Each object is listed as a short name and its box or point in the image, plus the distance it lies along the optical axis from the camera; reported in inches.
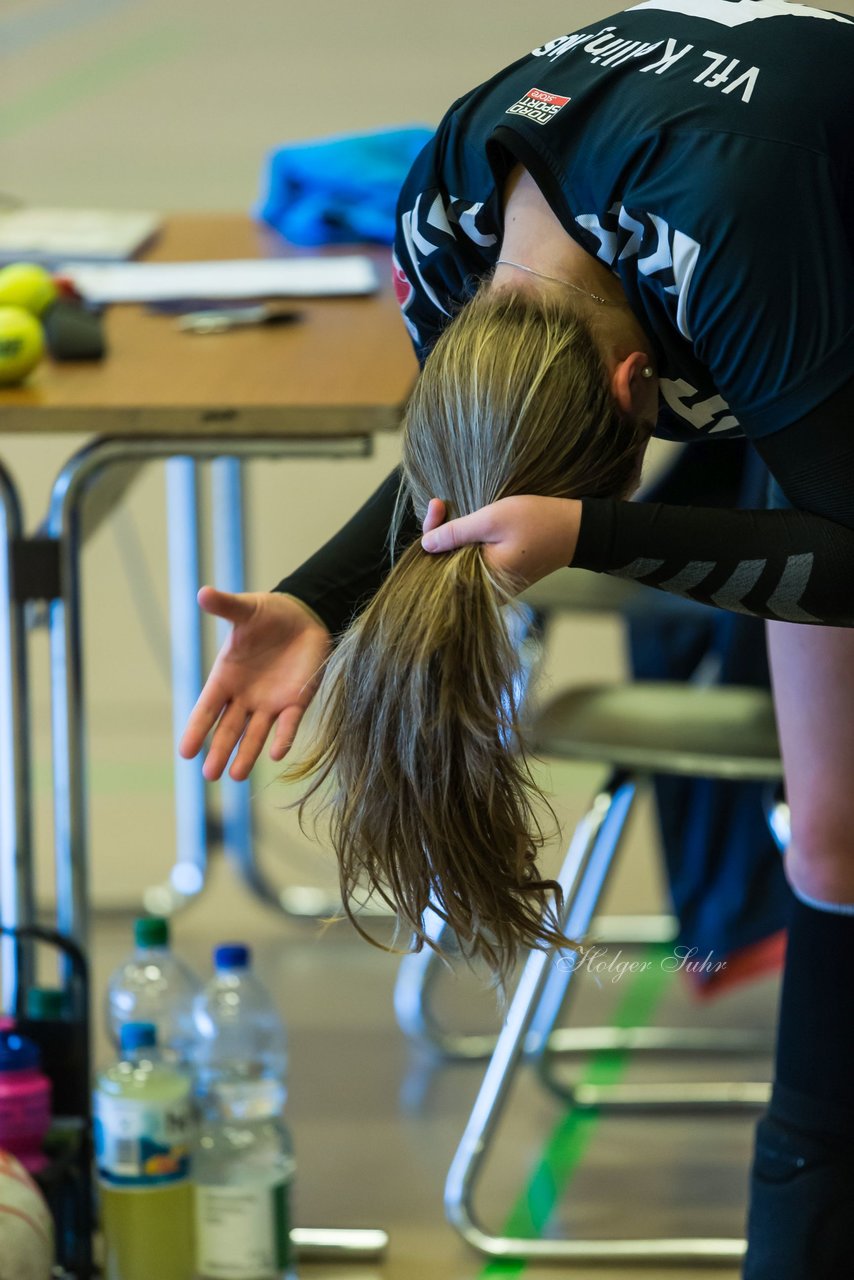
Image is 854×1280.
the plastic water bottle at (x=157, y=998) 220.5
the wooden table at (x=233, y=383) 205.6
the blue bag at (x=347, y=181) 234.5
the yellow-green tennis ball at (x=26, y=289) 215.0
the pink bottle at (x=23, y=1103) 208.5
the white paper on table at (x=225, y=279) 223.9
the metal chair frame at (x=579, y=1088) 215.1
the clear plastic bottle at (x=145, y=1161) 210.0
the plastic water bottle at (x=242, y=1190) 211.4
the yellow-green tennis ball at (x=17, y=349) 208.9
